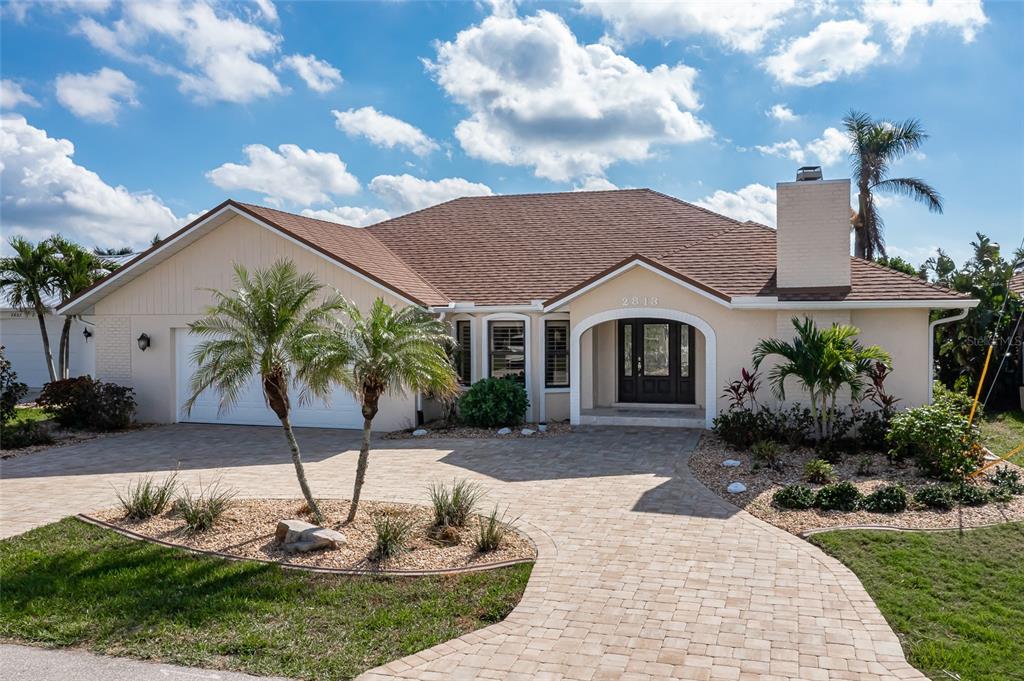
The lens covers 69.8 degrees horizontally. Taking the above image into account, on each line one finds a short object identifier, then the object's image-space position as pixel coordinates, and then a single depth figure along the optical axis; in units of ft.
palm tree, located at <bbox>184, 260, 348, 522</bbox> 27.89
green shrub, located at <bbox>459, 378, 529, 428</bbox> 53.78
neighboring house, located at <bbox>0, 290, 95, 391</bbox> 83.87
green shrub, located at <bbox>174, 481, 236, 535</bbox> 29.12
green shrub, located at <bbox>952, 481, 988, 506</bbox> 31.50
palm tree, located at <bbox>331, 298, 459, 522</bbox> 28.25
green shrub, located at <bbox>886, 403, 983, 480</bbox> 35.35
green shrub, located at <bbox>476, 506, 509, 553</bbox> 26.48
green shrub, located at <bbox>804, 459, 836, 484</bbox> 35.73
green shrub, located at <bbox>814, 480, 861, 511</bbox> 31.30
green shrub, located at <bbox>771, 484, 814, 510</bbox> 31.73
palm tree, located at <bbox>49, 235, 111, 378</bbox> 69.92
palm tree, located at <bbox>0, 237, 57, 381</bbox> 68.03
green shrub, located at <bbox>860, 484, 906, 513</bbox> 30.83
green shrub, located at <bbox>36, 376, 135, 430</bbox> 55.57
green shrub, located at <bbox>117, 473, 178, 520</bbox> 31.09
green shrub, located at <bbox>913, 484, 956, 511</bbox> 30.94
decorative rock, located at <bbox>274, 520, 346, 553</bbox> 26.76
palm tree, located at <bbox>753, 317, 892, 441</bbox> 42.24
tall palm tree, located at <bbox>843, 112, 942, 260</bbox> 94.58
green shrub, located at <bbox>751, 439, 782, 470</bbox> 38.75
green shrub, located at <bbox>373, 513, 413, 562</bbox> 26.21
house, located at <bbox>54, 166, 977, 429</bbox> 49.93
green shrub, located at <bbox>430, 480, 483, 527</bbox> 28.99
